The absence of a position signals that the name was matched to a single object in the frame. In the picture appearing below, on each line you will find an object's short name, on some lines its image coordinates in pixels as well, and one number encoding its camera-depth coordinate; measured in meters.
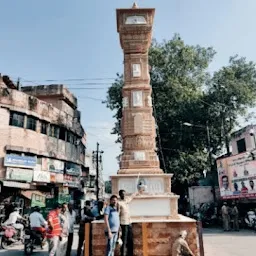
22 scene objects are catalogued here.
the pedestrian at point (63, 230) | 7.37
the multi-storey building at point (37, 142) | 19.59
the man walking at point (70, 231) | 8.48
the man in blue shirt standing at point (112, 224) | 6.14
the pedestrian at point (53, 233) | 7.04
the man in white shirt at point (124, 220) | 6.77
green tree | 23.95
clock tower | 9.77
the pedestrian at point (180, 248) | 6.78
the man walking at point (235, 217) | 15.04
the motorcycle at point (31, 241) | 8.89
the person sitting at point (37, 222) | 9.39
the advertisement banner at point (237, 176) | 15.66
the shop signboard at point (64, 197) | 20.16
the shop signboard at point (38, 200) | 17.77
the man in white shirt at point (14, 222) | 10.52
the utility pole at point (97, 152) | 33.63
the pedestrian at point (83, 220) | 8.31
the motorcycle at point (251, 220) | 14.64
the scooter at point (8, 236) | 9.91
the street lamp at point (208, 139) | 23.10
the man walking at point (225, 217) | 15.16
